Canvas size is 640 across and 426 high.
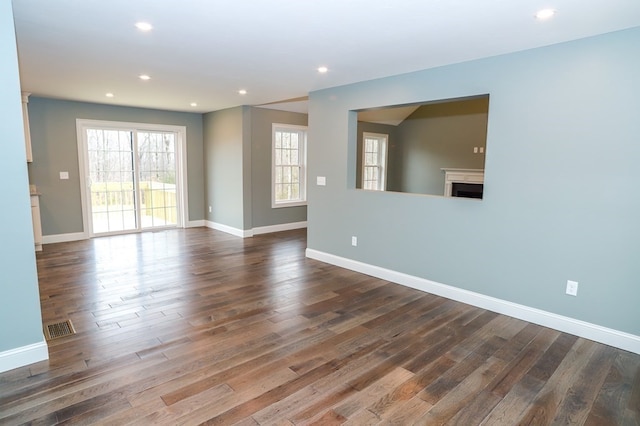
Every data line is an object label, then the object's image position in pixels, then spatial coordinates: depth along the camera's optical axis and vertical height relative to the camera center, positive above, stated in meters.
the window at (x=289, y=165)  7.40 +0.13
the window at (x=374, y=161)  8.16 +0.25
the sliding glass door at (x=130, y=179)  6.81 -0.17
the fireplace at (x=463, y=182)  7.24 -0.19
